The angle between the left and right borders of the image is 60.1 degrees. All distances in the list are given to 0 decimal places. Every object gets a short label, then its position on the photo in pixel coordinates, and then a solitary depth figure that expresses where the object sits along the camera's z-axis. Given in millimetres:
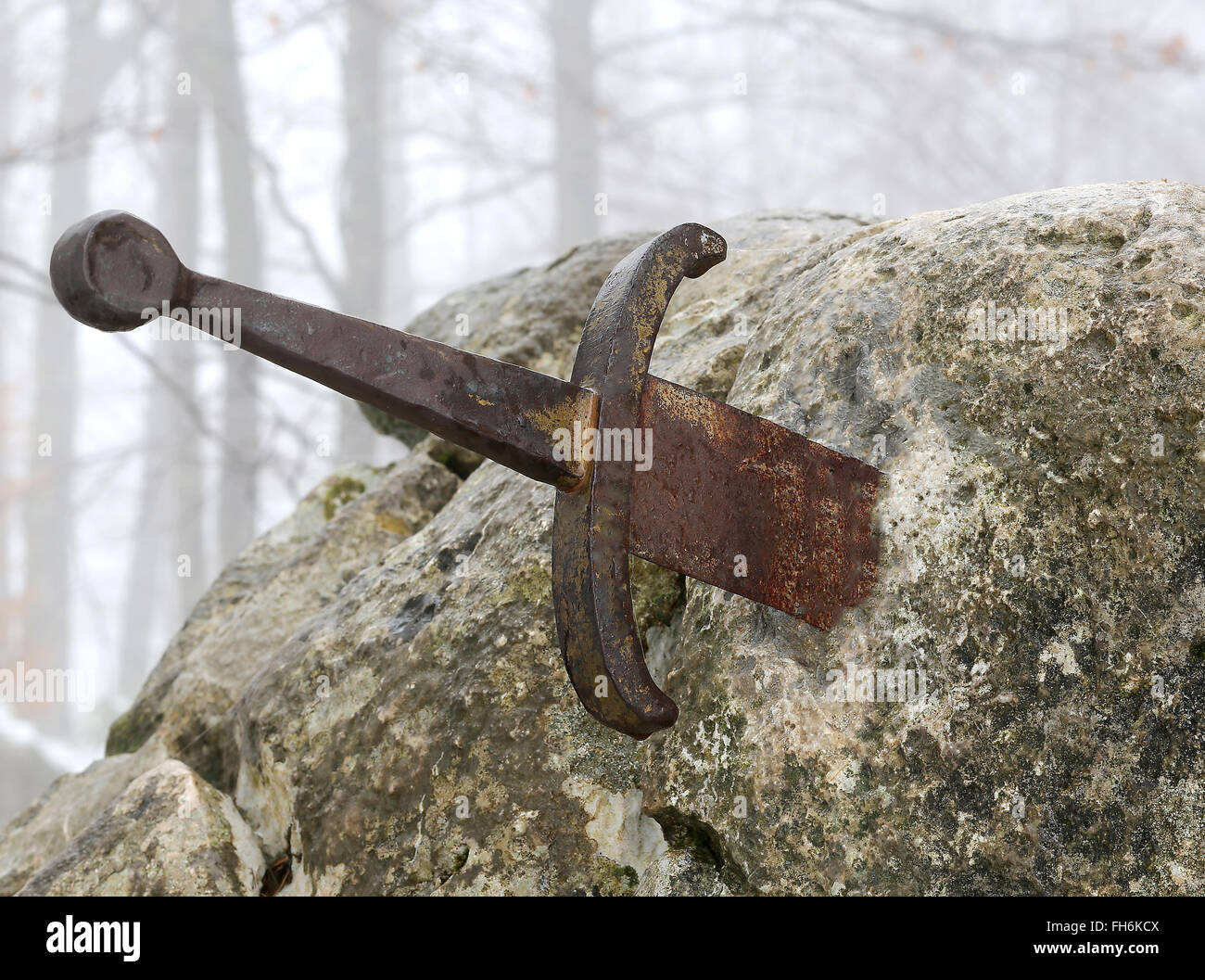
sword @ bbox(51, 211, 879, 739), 1169
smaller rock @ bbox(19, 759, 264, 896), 2020
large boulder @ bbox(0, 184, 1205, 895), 1438
